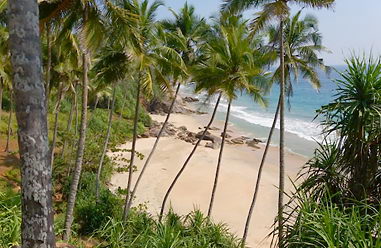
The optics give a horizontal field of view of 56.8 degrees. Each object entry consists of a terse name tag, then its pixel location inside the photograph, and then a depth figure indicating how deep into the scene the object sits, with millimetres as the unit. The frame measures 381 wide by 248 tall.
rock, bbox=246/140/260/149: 33022
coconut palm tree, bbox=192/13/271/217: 12578
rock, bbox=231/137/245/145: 33844
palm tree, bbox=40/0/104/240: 9039
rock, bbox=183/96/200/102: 62438
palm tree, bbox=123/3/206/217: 14484
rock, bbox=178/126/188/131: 37338
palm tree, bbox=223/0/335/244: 9609
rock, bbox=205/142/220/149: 31300
